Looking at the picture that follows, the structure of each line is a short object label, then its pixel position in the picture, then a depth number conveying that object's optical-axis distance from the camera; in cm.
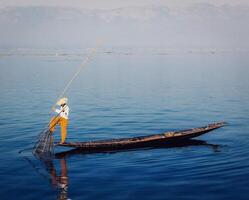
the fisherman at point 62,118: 2406
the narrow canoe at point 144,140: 2455
